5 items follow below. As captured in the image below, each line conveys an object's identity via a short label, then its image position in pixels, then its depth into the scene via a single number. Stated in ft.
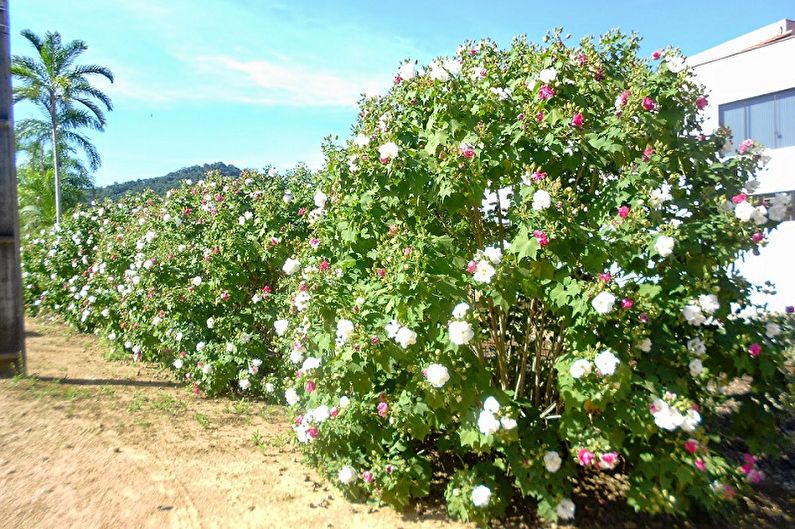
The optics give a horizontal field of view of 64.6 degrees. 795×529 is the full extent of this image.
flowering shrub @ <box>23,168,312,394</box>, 20.72
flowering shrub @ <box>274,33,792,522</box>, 10.40
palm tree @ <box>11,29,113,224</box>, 80.12
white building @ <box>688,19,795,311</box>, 50.92
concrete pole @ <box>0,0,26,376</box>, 22.31
